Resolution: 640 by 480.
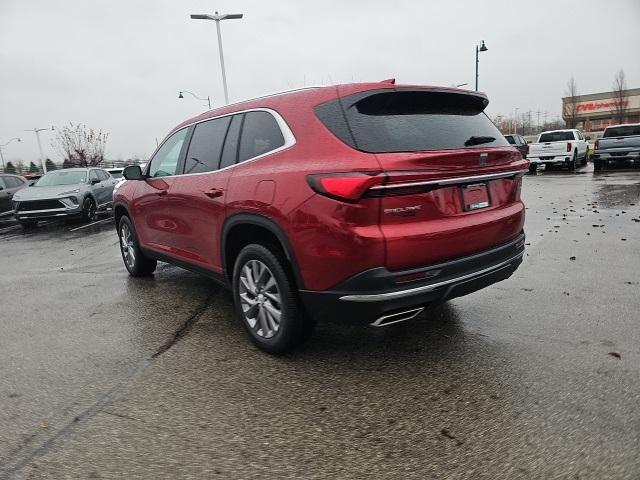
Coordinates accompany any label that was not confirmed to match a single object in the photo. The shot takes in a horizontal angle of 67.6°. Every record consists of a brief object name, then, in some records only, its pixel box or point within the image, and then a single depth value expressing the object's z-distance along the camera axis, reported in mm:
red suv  2725
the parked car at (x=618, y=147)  18203
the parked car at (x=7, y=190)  14035
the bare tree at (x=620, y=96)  54688
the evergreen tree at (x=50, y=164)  64500
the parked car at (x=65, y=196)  11820
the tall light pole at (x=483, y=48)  24322
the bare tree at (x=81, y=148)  47109
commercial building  73138
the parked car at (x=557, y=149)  20703
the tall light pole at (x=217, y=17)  23481
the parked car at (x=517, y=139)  21912
